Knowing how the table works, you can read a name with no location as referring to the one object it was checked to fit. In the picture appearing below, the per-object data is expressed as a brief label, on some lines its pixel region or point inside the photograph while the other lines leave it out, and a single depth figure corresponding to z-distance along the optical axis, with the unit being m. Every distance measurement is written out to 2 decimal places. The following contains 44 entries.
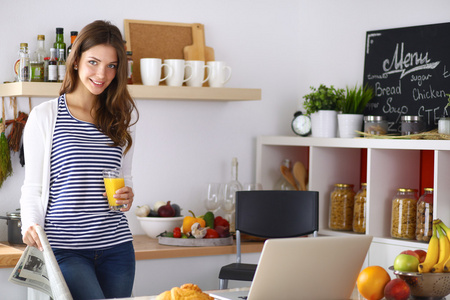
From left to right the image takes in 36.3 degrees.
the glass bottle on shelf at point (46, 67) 3.23
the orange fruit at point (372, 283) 1.79
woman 2.15
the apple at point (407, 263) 1.81
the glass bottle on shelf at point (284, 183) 3.96
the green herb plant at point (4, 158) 3.25
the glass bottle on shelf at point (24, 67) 3.17
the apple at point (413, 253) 1.86
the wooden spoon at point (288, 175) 3.91
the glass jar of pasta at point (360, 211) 3.44
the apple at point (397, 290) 1.74
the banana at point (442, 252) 1.80
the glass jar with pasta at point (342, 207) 3.58
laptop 1.60
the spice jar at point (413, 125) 3.21
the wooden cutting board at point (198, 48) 3.67
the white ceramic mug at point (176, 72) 3.45
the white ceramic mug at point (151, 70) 3.39
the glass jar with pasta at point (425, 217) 3.09
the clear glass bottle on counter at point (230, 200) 3.70
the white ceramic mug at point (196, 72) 3.52
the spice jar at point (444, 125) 3.05
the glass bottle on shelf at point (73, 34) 3.31
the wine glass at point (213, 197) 3.69
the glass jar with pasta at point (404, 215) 3.21
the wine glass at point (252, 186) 3.72
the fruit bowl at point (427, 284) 1.78
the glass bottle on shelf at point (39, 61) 3.21
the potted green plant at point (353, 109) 3.54
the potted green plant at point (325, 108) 3.65
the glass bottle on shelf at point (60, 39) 3.29
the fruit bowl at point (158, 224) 3.46
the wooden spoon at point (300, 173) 3.88
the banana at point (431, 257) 1.80
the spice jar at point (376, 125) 3.40
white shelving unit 3.05
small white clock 3.80
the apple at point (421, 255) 1.86
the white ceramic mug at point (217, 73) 3.58
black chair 3.34
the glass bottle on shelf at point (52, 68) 3.20
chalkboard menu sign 3.30
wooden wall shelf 3.12
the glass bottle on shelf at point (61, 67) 3.21
